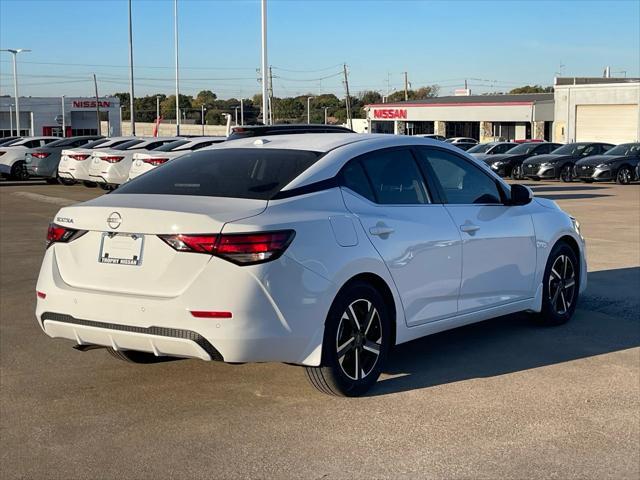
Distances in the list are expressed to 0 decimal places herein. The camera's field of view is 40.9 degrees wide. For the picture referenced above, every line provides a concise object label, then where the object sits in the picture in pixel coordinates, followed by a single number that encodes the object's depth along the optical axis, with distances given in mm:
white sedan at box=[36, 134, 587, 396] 4809
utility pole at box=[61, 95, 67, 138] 83750
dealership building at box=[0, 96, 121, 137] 90500
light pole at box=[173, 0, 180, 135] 52962
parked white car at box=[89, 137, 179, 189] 24047
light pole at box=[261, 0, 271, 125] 33062
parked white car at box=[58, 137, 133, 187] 26031
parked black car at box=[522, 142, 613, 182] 31250
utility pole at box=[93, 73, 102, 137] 87631
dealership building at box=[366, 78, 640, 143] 55969
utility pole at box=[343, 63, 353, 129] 85125
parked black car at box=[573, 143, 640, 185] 29688
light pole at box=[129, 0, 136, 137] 49781
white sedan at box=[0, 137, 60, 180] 31234
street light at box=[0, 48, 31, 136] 69375
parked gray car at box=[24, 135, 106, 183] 29031
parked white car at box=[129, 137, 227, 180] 21516
